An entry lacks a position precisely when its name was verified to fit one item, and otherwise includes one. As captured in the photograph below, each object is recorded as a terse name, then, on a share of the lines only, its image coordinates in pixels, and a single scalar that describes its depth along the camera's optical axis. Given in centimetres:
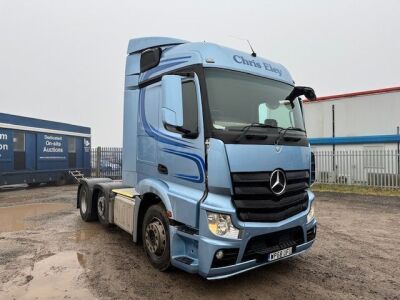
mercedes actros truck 422
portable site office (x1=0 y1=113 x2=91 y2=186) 1577
